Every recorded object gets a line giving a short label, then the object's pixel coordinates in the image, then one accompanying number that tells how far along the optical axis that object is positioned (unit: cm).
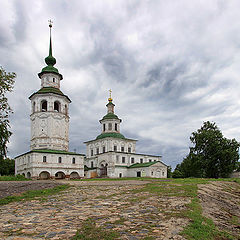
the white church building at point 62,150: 3909
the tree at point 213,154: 4375
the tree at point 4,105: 1322
